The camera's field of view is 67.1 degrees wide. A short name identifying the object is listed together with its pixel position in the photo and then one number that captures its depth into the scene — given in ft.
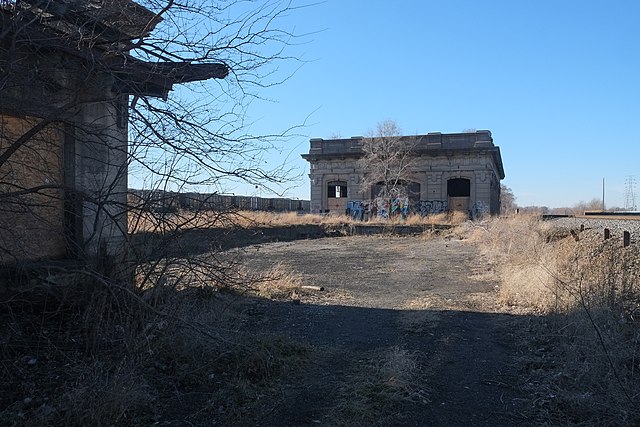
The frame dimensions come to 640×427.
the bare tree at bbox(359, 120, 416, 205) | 141.69
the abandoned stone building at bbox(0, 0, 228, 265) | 12.55
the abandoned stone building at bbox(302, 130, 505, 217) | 140.67
